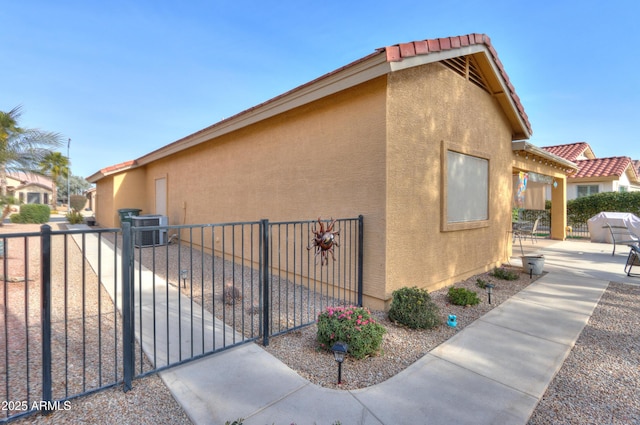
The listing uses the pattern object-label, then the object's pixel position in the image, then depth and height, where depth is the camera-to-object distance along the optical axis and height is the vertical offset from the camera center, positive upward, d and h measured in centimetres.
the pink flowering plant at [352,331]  288 -125
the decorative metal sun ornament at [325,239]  396 -41
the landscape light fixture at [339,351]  236 -117
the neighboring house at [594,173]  1422 +185
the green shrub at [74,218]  1791 -55
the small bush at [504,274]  605 -139
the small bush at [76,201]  3628 +103
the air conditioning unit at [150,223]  936 -46
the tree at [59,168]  3190 +490
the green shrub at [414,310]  362 -129
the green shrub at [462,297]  443 -137
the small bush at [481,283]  533 -140
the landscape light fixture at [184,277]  520 -132
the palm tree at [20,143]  942 +230
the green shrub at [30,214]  1773 -31
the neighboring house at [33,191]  4066 +268
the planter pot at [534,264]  627 -121
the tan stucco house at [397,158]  411 +95
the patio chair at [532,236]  985 -123
